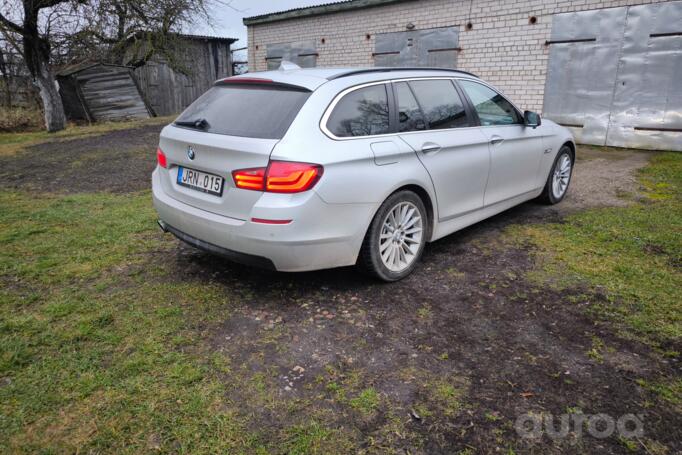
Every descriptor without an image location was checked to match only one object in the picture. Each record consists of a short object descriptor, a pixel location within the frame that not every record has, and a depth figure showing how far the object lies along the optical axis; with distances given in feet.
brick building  30.35
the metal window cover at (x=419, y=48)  39.78
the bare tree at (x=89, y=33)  40.22
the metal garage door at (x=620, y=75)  29.86
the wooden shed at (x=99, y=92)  47.34
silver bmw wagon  9.57
